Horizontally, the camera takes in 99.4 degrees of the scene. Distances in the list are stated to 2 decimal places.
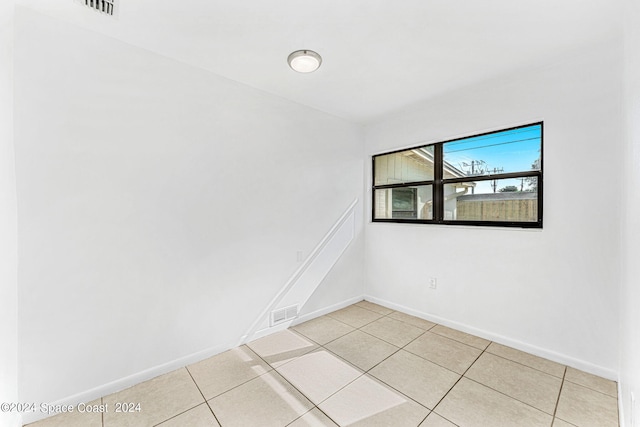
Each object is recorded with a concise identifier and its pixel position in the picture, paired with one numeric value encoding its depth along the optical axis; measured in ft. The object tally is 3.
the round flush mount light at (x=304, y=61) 6.93
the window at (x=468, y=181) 8.05
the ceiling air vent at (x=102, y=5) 5.31
